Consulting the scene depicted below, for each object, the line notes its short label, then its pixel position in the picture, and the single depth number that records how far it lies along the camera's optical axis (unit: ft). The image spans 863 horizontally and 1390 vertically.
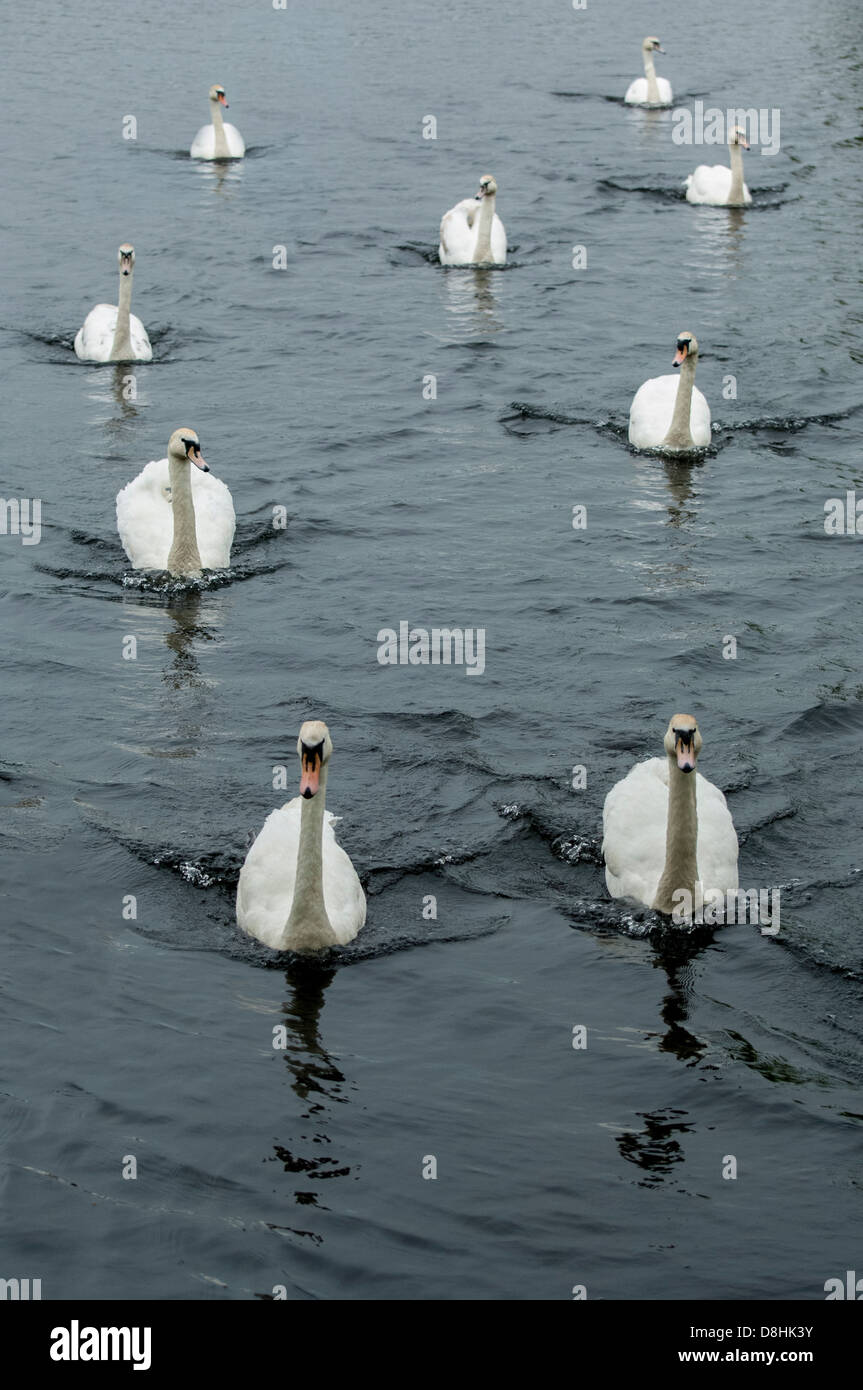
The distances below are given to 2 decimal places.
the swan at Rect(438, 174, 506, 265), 86.43
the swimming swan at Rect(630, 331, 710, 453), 62.28
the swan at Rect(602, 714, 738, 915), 36.19
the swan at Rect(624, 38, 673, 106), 122.01
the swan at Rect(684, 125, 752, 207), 98.02
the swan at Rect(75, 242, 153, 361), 72.33
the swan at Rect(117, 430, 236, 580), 53.06
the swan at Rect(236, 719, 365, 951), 35.14
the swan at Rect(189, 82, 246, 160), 105.81
